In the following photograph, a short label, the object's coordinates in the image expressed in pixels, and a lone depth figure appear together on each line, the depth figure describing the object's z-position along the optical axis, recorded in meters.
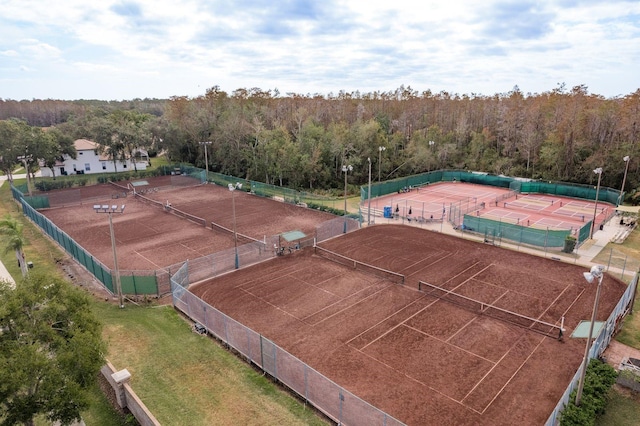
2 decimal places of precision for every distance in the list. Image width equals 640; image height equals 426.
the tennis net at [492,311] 20.52
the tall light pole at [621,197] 47.91
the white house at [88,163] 66.69
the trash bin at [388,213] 42.47
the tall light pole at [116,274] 22.20
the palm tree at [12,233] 23.33
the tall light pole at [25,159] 49.14
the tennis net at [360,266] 26.79
